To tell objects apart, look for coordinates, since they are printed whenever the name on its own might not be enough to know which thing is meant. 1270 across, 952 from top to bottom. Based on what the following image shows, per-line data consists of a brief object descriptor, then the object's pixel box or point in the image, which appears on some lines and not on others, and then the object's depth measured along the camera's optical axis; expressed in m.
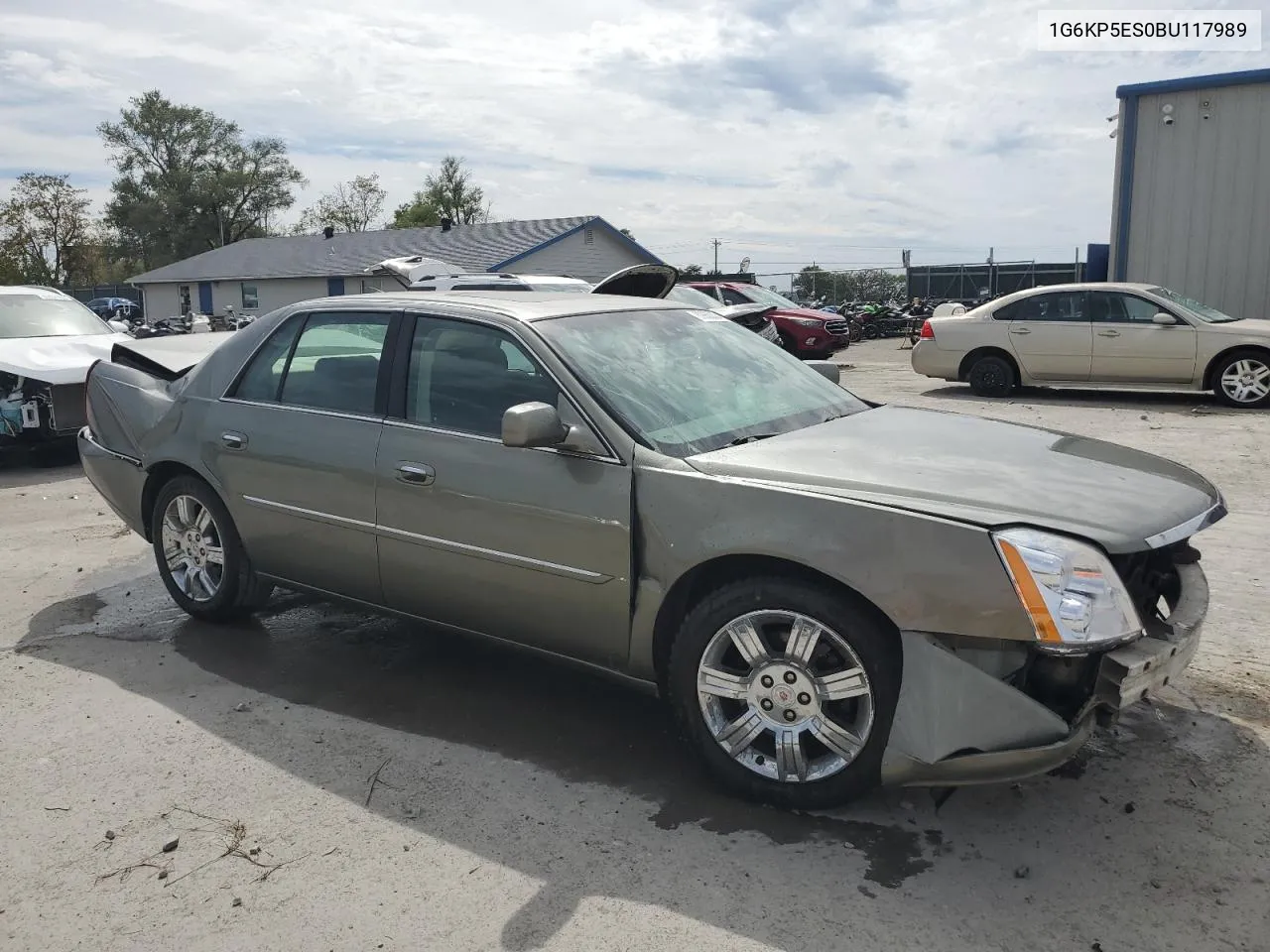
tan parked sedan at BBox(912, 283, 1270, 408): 11.98
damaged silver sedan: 2.88
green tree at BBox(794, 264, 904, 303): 36.56
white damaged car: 9.38
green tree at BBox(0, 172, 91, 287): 59.81
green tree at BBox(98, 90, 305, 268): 66.75
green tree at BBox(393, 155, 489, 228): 76.12
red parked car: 20.17
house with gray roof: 40.03
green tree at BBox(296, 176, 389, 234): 77.38
